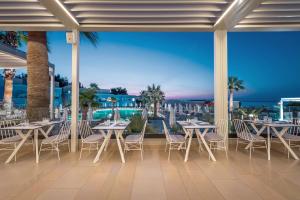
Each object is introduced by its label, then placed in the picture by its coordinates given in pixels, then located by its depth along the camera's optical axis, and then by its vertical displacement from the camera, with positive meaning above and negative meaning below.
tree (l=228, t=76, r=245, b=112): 10.43 +1.40
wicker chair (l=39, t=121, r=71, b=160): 2.97 -0.77
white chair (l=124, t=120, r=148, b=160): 2.97 -0.79
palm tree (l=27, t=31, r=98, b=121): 4.29 +0.91
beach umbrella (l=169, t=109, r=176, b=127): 4.38 -0.48
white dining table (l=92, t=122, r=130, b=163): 2.87 -0.54
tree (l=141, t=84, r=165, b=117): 6.74 +0.44
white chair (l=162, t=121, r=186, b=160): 3.02 -0.79
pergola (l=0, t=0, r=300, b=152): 2.80 +1.96
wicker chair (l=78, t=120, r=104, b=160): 3.00 -0.79
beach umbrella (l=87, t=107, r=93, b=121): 4.42 -0.36
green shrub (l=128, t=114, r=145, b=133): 4.36 -0.67
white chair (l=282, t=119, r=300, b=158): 3.88 -0.79
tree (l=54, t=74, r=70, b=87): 12.98 +2.16
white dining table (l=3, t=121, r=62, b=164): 2.84 -0.58
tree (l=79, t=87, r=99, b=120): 5.43 +0.21
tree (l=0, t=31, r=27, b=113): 8.39 +1.89
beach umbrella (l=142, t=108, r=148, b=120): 4.57 -0.37
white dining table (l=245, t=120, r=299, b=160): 3.02 -0.53
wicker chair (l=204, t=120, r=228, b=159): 3.14 -0.77
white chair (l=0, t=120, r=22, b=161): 2.88 -0.80
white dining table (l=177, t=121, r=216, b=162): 2.94 -0.51
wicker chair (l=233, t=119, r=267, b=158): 3.12 -0.75
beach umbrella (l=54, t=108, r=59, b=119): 5.11 -0.38
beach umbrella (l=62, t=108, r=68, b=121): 4.57 -0.36
